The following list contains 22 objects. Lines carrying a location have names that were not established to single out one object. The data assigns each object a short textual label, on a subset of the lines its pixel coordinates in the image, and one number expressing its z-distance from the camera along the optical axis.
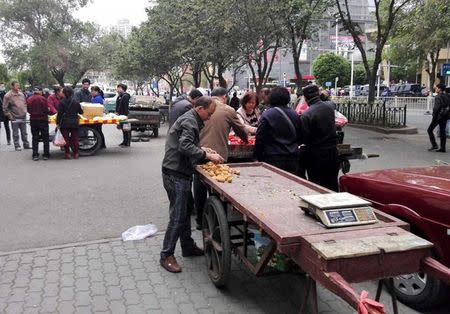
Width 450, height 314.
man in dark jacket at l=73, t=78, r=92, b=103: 13.90
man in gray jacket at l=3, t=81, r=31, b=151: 13.14
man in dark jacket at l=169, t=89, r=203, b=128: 5.93
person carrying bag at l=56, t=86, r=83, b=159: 11.24
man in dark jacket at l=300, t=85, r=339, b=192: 5.66
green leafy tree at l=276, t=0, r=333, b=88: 15.46
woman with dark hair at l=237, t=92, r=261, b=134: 7.34
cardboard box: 12.09
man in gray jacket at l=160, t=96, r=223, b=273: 4.61
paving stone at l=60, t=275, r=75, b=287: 4.61
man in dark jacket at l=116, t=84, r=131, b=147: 14.01
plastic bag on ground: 5.94
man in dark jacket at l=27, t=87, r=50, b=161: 11.46
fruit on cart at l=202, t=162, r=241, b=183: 4.58
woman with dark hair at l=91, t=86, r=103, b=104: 14.71
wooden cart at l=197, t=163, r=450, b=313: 2.82
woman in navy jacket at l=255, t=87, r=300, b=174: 5.39
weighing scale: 3.22
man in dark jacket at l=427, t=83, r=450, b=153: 12.27
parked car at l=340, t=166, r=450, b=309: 3.75
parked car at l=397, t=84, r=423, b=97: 46.88
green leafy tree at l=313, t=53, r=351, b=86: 54.16
